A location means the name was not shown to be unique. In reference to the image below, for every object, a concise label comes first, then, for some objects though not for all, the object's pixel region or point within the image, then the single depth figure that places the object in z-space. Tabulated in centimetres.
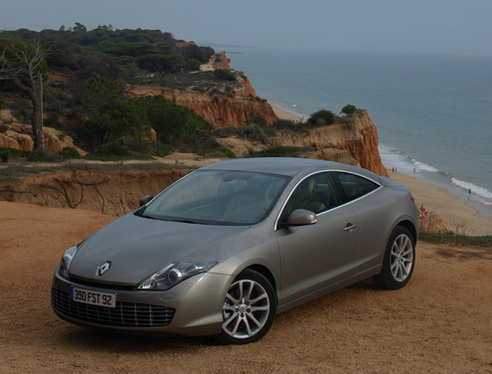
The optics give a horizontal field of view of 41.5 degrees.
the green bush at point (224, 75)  7412
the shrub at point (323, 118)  4501
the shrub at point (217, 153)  2942
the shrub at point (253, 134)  3769
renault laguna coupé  509
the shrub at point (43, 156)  2112
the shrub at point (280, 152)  3176
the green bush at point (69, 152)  2699
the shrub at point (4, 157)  1959
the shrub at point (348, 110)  4919
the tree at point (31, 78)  2912
